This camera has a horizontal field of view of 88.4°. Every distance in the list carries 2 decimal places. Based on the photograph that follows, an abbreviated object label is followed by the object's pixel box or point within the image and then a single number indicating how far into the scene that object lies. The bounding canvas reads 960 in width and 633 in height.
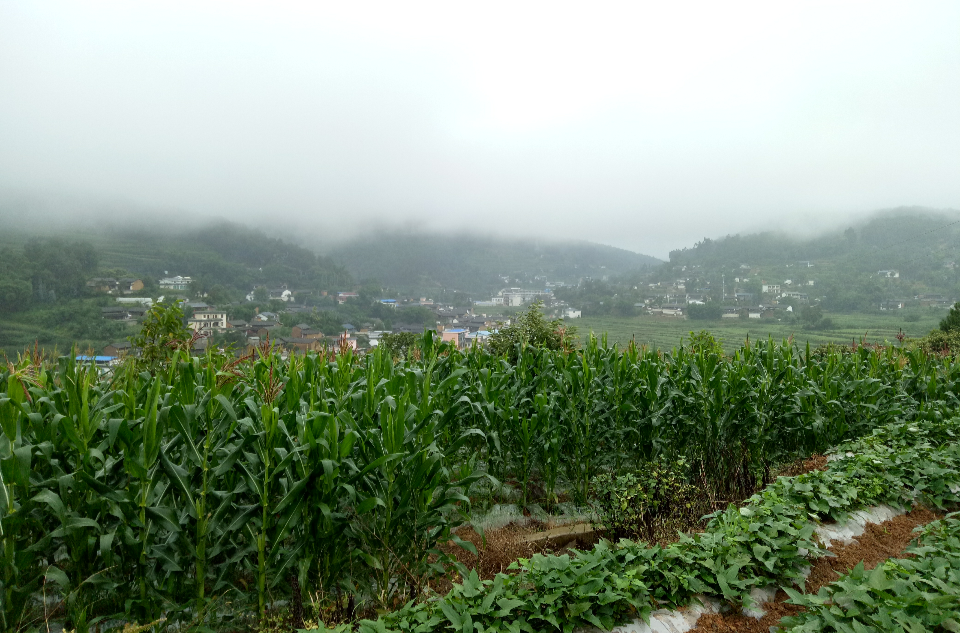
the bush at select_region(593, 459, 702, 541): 4.08
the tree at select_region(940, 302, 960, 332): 16.41
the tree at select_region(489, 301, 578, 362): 9.06
